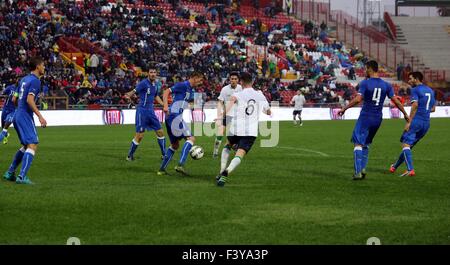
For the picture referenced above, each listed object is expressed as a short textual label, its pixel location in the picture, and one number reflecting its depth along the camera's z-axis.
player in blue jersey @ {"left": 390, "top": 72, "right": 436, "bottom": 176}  16.72
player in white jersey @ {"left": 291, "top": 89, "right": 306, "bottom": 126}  43.55
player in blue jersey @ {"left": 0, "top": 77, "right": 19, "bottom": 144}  25.59
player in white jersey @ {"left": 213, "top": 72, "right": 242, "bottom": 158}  20.33
